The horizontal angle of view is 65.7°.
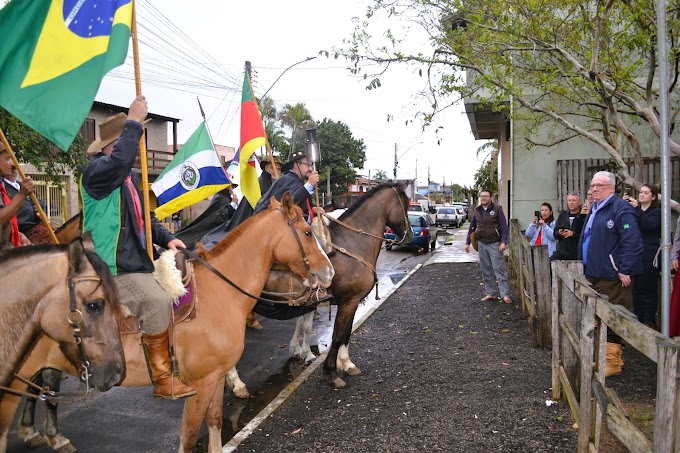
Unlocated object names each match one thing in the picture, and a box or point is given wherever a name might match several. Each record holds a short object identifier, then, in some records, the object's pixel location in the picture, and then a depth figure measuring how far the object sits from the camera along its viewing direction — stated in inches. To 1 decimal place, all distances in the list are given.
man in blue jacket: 214.7
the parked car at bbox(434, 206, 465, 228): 1688.0
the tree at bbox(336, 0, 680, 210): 306.5
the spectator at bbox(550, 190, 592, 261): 308.5
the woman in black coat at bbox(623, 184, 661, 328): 264.7
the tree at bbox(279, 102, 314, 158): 1766.7
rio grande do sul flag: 236.2
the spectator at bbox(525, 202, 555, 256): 387.9
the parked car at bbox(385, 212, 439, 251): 844.6
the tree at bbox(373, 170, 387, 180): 3765.3
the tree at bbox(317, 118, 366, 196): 1907.0
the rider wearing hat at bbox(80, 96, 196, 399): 128.3
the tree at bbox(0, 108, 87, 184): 357.6
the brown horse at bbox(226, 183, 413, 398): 234.5
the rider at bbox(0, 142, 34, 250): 148.1
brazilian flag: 124.5
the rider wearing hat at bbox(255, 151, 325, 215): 246.7
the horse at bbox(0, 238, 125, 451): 110.5
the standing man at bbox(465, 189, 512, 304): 397.7
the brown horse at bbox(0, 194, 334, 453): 141.9
